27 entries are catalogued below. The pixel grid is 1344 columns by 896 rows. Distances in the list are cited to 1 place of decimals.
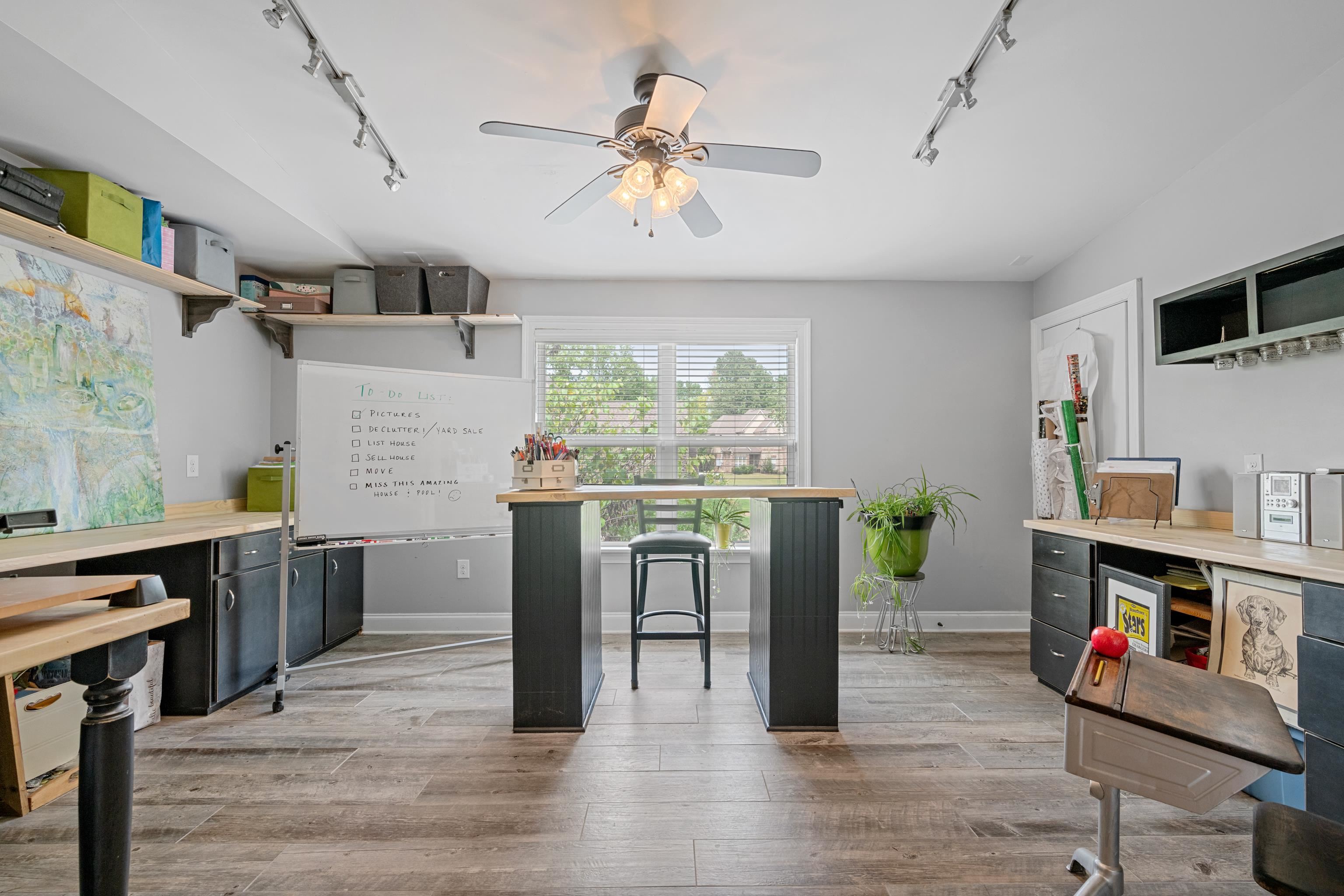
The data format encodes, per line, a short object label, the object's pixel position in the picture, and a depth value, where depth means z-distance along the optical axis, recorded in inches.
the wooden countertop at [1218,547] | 70.3
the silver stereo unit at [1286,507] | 84.9
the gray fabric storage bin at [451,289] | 150.6
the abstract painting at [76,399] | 95.0
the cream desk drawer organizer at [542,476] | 99.7
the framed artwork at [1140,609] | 90.4
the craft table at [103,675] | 44.4
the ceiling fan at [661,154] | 72.5
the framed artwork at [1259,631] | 73.8
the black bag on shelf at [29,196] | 83.6
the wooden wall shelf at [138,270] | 89.9
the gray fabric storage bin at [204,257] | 118.1
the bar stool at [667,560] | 114.4
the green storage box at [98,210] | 94.9
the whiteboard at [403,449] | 116.9
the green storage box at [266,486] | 139.8
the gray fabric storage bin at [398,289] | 149.6
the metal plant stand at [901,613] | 142.9
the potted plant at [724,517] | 160.9
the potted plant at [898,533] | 141.8
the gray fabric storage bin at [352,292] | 148.5
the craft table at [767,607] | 99.3
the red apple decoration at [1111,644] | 58.5
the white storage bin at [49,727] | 79.2
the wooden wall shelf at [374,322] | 149.6
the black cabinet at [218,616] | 105.1
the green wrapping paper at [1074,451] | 130.0
